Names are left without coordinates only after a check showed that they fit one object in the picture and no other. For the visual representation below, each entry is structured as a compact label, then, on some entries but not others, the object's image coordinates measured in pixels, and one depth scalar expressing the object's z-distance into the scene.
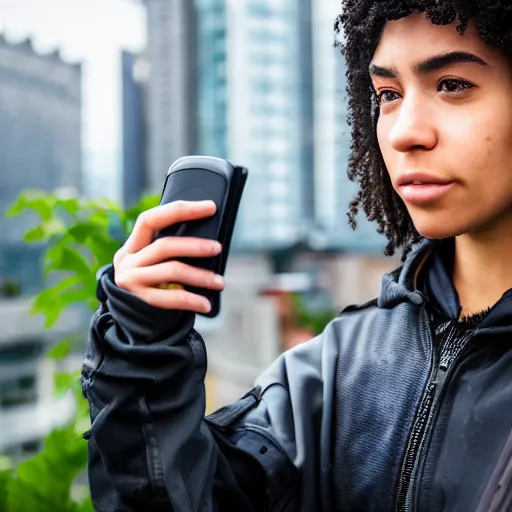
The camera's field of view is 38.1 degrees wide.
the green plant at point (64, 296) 1.30
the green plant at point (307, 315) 6.11
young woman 0.63
